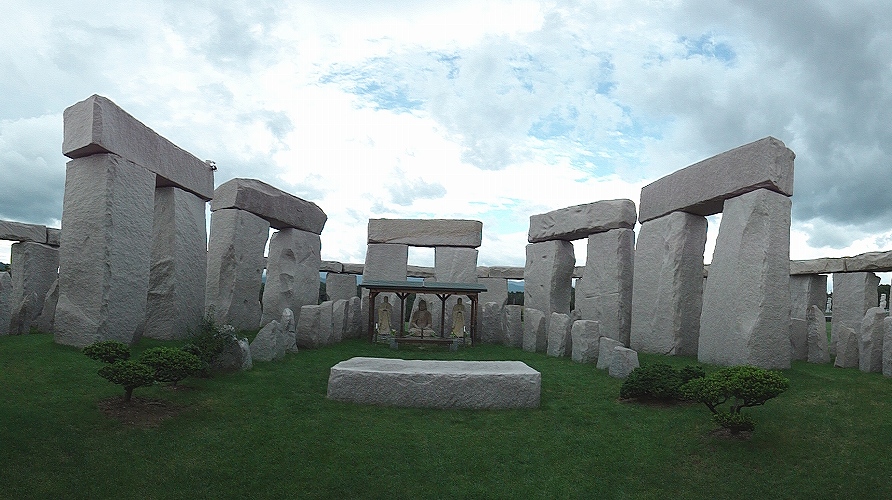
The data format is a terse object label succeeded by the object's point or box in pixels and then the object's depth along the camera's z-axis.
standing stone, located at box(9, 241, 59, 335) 13.72
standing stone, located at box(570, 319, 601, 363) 11.09
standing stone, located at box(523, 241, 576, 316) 15.49
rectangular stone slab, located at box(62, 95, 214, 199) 8.48
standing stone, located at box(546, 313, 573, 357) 12.09
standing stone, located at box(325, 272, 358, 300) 20.14
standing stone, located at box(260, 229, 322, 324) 15.05
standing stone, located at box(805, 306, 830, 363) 11.09
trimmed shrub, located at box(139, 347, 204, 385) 6.66
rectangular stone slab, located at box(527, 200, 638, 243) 13.33
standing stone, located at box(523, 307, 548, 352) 13.28
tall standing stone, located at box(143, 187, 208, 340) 10.51
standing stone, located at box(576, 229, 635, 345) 13.15
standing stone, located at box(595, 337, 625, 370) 10.04
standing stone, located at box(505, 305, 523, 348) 14.48
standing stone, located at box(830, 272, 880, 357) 15.98
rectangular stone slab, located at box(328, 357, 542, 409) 7.60
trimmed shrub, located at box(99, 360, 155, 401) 6.26
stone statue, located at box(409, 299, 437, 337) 15.37
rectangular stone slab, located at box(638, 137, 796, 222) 9.33
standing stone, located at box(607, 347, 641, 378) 9.28
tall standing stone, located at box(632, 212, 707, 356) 11.41
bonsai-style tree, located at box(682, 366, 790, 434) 5.86
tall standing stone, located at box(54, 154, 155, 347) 8.64
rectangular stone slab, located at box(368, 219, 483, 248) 17.81
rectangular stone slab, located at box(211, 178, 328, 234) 13.27
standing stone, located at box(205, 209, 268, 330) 12.84
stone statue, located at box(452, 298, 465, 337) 15.02
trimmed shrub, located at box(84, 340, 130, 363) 6.62
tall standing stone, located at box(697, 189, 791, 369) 9.16
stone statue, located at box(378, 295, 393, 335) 14.84
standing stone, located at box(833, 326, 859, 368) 10.58
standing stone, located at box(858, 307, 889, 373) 9.59
